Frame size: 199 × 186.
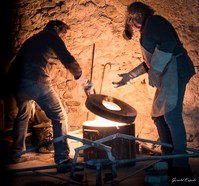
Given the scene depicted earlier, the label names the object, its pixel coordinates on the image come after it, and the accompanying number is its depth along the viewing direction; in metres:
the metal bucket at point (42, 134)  5.92
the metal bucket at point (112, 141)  4.71
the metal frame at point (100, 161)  3.53
